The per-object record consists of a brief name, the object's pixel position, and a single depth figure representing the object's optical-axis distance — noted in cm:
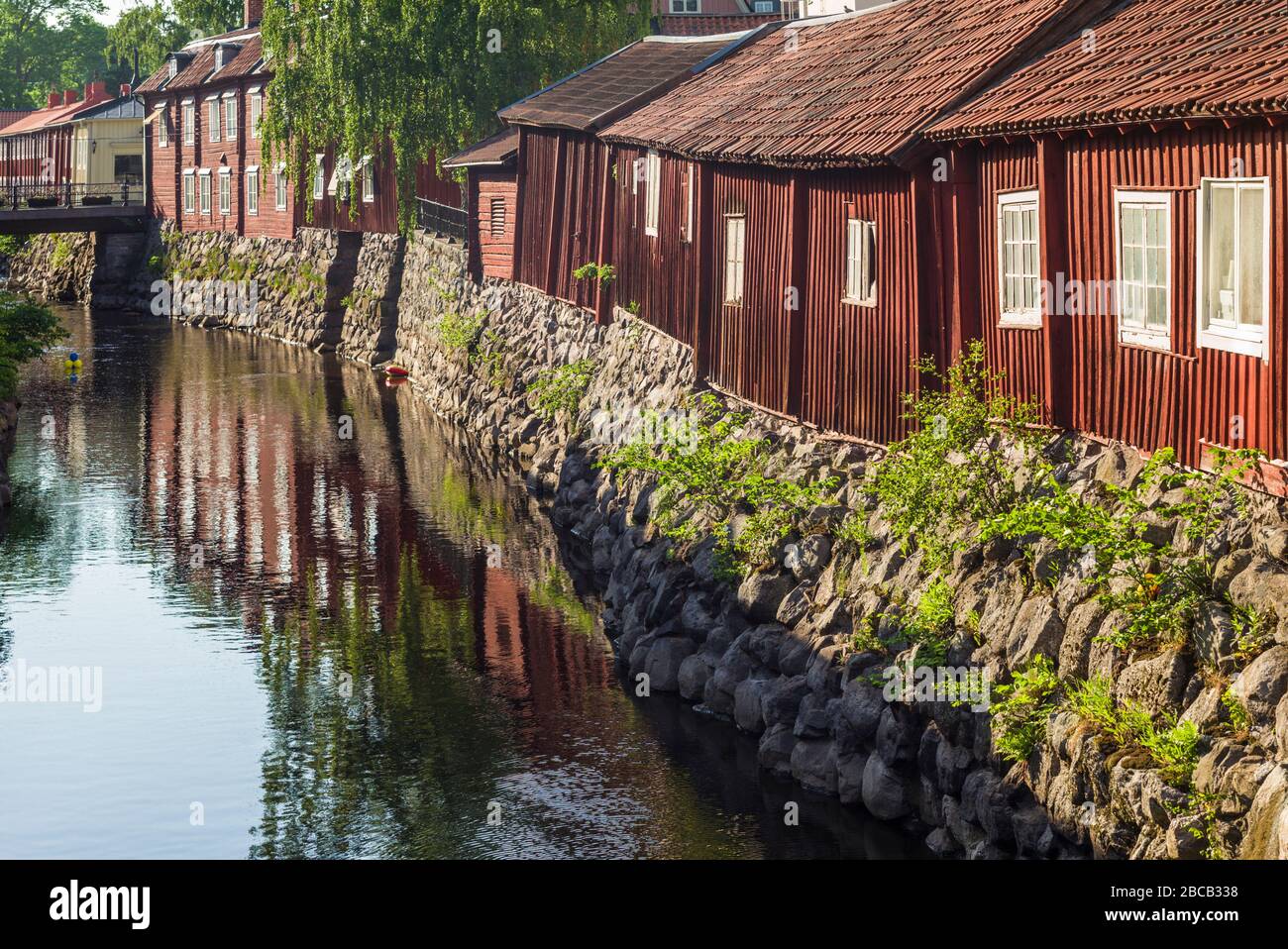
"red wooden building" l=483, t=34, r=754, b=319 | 3538
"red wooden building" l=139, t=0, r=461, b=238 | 5369
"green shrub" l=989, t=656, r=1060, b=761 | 1403
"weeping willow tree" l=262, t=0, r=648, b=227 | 4619
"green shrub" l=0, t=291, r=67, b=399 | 3769
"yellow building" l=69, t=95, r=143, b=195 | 7569
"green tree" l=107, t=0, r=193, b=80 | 8119
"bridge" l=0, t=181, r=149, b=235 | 6172
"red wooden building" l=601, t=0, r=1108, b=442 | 1944
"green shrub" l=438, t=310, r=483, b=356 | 4219
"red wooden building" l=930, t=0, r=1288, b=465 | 1374
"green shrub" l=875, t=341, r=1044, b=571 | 1684
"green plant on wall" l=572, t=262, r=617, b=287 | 3459
